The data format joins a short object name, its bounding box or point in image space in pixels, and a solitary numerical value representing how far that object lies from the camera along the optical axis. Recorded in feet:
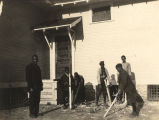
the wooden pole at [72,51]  48.79
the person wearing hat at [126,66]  42.16
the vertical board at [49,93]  43.62
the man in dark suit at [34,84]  33.06
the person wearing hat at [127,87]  32.73
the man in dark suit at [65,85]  40.04
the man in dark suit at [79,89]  44.51
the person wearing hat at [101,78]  40.73
